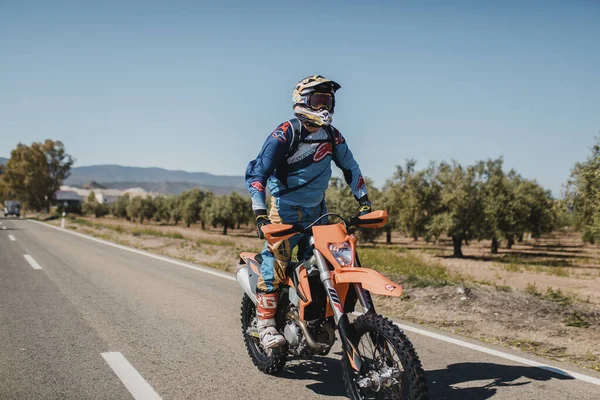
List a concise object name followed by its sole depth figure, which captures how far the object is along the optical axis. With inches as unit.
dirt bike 116.6
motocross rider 150.3
